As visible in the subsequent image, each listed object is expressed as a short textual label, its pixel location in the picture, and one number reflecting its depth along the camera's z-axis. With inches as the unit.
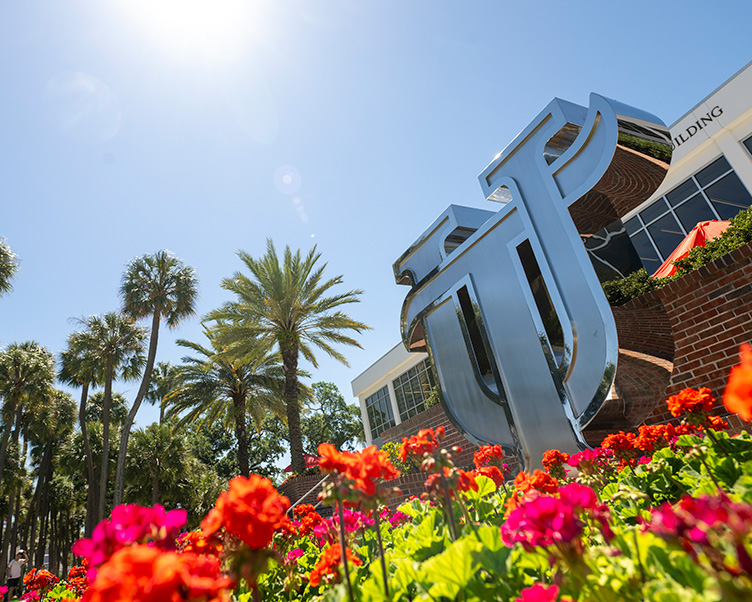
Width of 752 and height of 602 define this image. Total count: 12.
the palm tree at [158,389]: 1189.0
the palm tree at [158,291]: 808.9
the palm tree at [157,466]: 833.5
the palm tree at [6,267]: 623.8
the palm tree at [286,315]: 586.8
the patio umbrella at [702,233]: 297.9
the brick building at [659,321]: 154.6
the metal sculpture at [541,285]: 160.9
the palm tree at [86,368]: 861.2
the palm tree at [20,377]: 736.3
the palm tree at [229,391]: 765.9
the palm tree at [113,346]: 874.8
